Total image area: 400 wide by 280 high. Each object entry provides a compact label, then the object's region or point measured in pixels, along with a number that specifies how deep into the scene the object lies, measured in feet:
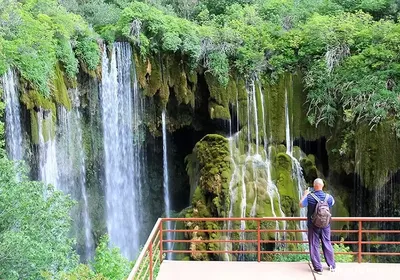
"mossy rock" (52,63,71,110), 48.85
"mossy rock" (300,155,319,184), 52.90
